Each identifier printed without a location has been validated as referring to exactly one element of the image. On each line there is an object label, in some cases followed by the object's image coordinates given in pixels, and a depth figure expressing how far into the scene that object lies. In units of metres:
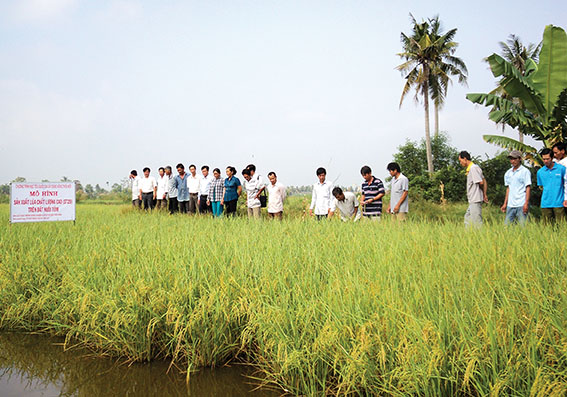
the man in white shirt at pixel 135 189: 12.77
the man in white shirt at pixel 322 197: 8.19
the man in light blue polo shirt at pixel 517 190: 6.68
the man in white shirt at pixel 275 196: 9.16
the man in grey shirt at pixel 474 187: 6.83
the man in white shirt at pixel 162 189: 12.27
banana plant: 9.51
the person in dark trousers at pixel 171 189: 12.07
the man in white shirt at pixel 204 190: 11.44
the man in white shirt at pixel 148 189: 12.23
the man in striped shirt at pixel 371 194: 7.57
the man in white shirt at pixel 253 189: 9.58
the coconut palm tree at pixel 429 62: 25.00
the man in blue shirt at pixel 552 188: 6.57
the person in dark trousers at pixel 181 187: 11.93
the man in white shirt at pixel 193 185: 11.94
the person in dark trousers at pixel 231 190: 10.03
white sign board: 7.50
